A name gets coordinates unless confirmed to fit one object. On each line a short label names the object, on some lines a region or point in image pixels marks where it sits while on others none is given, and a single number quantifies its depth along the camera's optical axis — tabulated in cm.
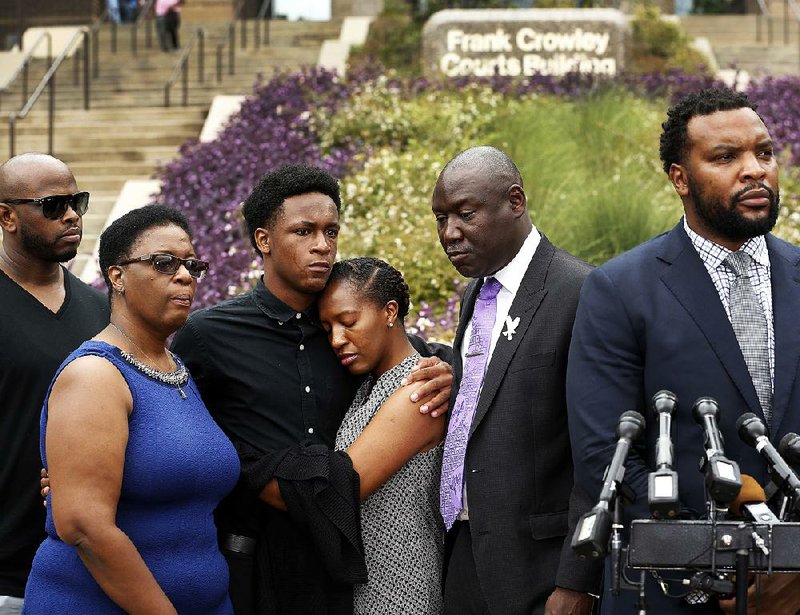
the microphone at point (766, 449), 320
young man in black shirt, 444
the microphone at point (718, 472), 310
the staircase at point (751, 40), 1991
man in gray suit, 423
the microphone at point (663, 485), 311
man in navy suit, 380
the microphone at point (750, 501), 333
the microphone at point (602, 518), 304
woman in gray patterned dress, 445
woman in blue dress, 381
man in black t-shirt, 462
